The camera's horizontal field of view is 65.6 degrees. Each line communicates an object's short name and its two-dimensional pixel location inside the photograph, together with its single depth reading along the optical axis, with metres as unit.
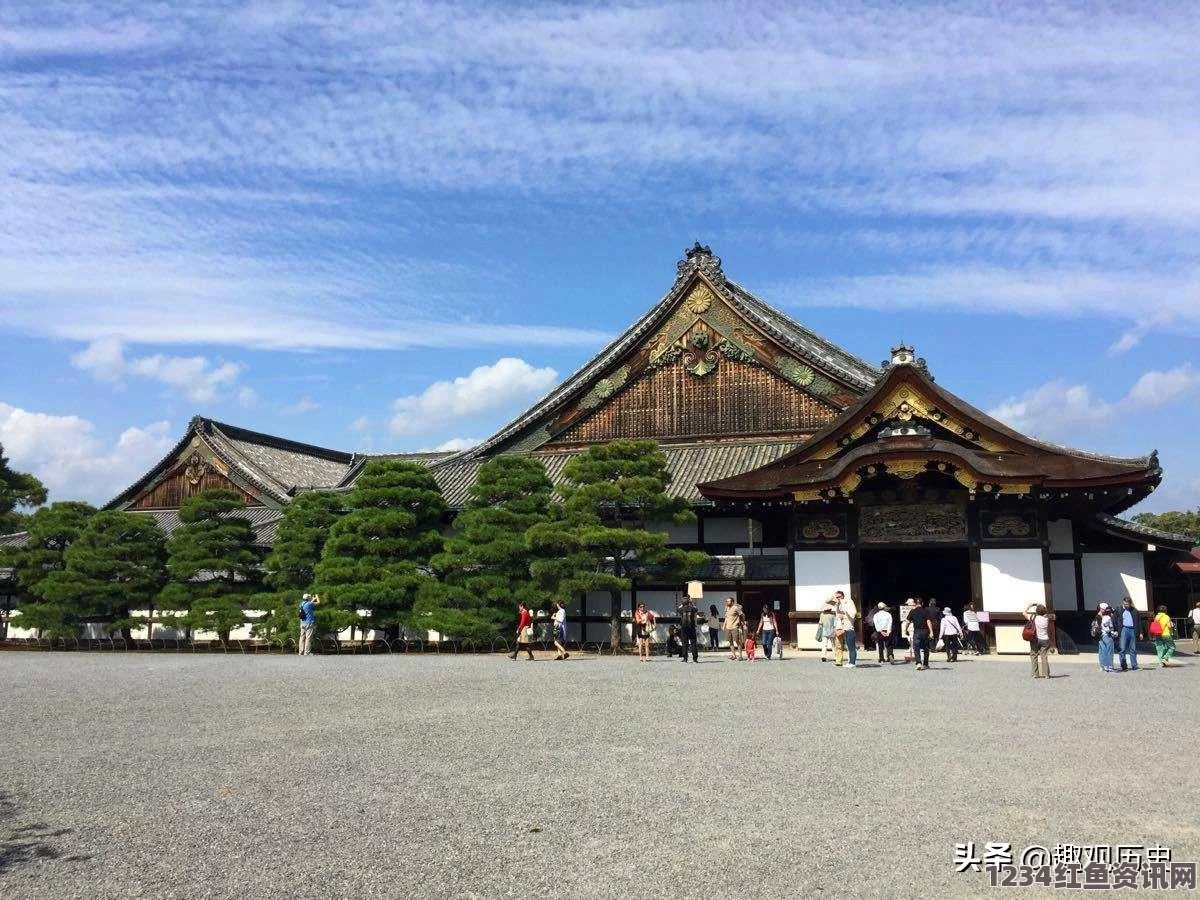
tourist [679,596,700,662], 22.03
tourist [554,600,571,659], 23.97
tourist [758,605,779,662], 22.72
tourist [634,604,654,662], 23.33
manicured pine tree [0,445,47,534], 54.50
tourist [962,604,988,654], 24.36
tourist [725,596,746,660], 22.86
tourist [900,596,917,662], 20.83
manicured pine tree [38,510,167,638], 30.16
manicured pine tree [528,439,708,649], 24.41
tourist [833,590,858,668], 20.53
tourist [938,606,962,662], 21.88
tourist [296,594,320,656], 25.12
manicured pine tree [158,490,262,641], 28.80
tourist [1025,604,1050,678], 17.16
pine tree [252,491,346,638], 28.89
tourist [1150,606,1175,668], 21.38
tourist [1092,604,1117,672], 19.19
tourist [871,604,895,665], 21.51
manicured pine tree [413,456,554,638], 25.02
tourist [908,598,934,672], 19.73
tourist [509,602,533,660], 23.09
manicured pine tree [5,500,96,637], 30.84
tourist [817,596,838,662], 22.80
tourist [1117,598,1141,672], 19.08
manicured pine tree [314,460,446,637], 25.50
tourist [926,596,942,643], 21.62
